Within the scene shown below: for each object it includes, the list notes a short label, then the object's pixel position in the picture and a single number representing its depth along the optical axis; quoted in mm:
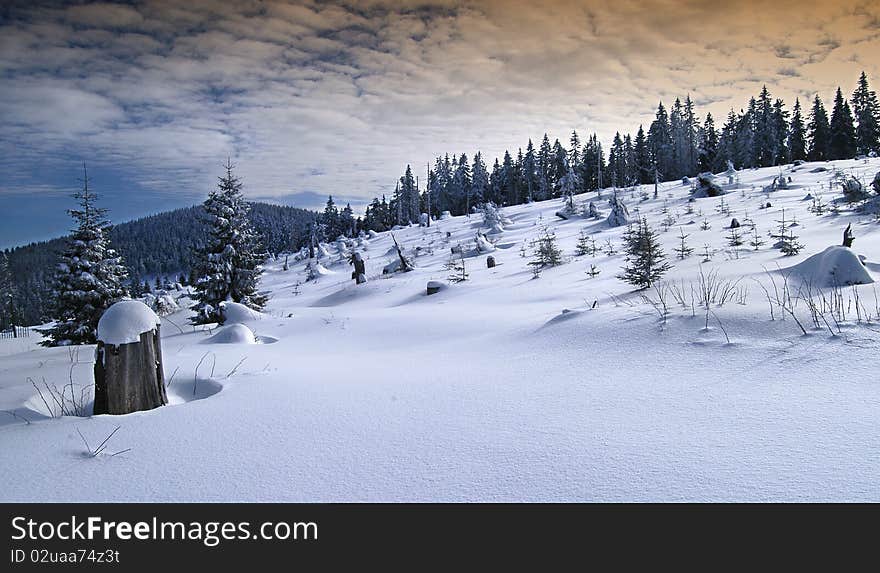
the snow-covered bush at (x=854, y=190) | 14938
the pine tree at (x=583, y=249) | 15862
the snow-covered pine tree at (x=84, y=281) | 15062
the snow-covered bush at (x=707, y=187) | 26406
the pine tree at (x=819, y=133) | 49625
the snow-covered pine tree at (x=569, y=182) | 57281
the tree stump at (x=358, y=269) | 19467
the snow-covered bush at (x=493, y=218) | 31367
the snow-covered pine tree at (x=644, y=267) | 7238
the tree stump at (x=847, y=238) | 7241
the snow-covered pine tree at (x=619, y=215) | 23516
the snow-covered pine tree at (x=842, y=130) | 47000
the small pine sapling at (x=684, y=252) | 10328
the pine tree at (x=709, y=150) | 57344
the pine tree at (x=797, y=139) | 52094
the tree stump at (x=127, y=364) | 3314
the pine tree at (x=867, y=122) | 46781
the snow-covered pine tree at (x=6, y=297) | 47500
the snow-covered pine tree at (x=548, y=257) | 14172
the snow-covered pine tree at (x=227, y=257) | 17141
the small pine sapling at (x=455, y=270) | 14575
